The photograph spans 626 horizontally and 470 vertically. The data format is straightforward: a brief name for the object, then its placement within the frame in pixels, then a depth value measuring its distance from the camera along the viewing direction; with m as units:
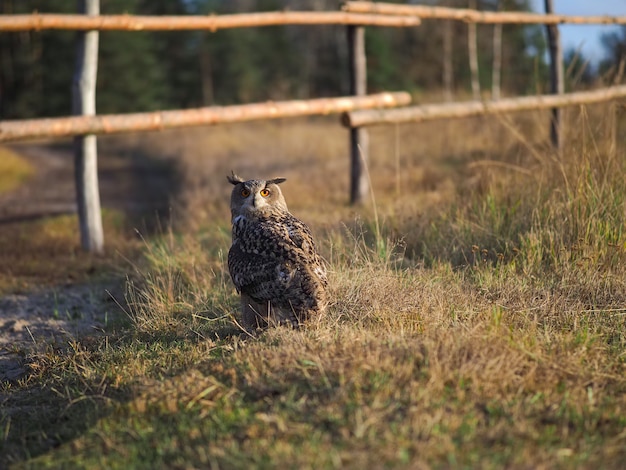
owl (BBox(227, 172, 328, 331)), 9.21
